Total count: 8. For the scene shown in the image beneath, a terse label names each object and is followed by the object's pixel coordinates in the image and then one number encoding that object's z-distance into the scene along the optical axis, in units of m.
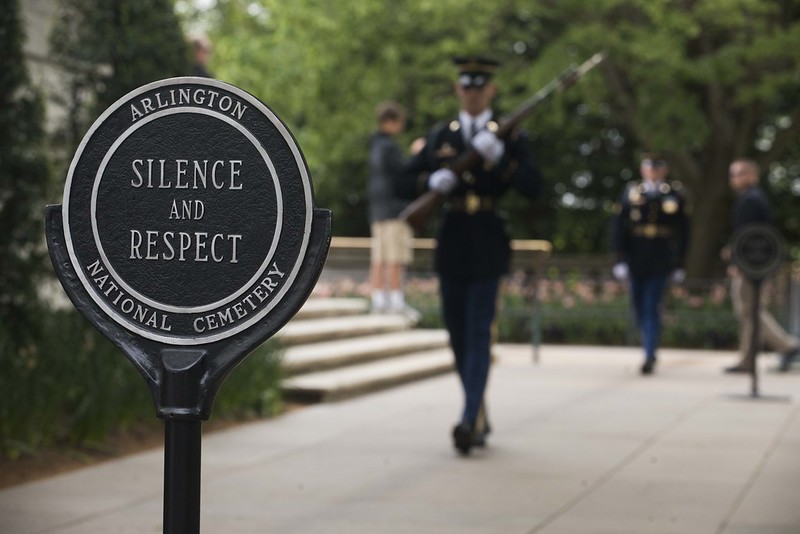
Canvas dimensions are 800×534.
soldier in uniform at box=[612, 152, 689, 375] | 21.19
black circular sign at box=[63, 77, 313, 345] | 4.86
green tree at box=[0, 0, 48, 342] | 11.62
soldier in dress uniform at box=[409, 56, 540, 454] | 12.39
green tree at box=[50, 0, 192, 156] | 13.19
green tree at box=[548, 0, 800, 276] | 27.11
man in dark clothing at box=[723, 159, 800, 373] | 20.54
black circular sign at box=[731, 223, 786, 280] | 17.38
